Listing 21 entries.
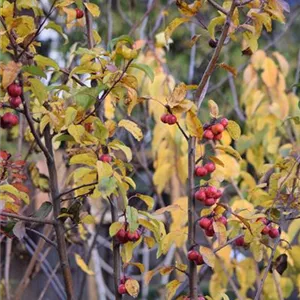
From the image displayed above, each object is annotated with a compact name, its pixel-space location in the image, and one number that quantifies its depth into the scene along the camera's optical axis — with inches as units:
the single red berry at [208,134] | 91.6
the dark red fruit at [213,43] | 92.9
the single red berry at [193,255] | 91.2
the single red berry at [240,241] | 96.8
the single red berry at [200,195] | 91.4
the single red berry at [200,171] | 93.4
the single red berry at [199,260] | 91.3
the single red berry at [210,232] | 92.1
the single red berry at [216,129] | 91.9
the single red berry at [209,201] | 91.7
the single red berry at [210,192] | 91.8
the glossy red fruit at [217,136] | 92.4
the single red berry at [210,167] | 94.3
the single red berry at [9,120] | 93.3
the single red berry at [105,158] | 90.8
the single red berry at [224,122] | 92.9
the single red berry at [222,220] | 92.1
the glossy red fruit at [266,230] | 95.1
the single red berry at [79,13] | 98.2
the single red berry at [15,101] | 88.6
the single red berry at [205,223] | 91.9
